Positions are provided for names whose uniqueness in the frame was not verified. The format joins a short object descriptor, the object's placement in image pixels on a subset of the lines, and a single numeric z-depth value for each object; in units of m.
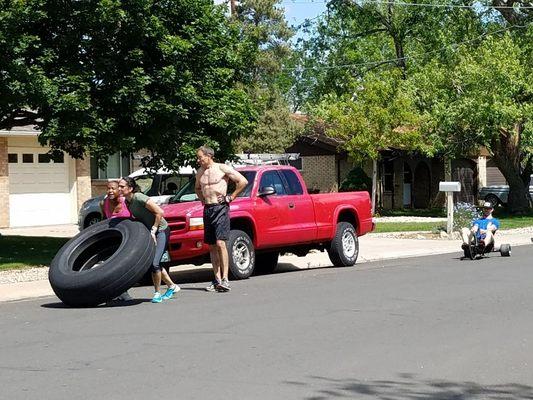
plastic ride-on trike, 16.88
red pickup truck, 13.41
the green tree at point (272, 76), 45.75
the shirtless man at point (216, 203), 11.80
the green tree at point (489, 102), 30.25
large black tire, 10.30
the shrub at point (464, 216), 23.66
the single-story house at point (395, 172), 38.78
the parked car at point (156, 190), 22.05
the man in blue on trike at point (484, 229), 16.91
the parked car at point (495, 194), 38.94
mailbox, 22.06
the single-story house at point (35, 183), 26.64
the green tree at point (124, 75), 15.30
